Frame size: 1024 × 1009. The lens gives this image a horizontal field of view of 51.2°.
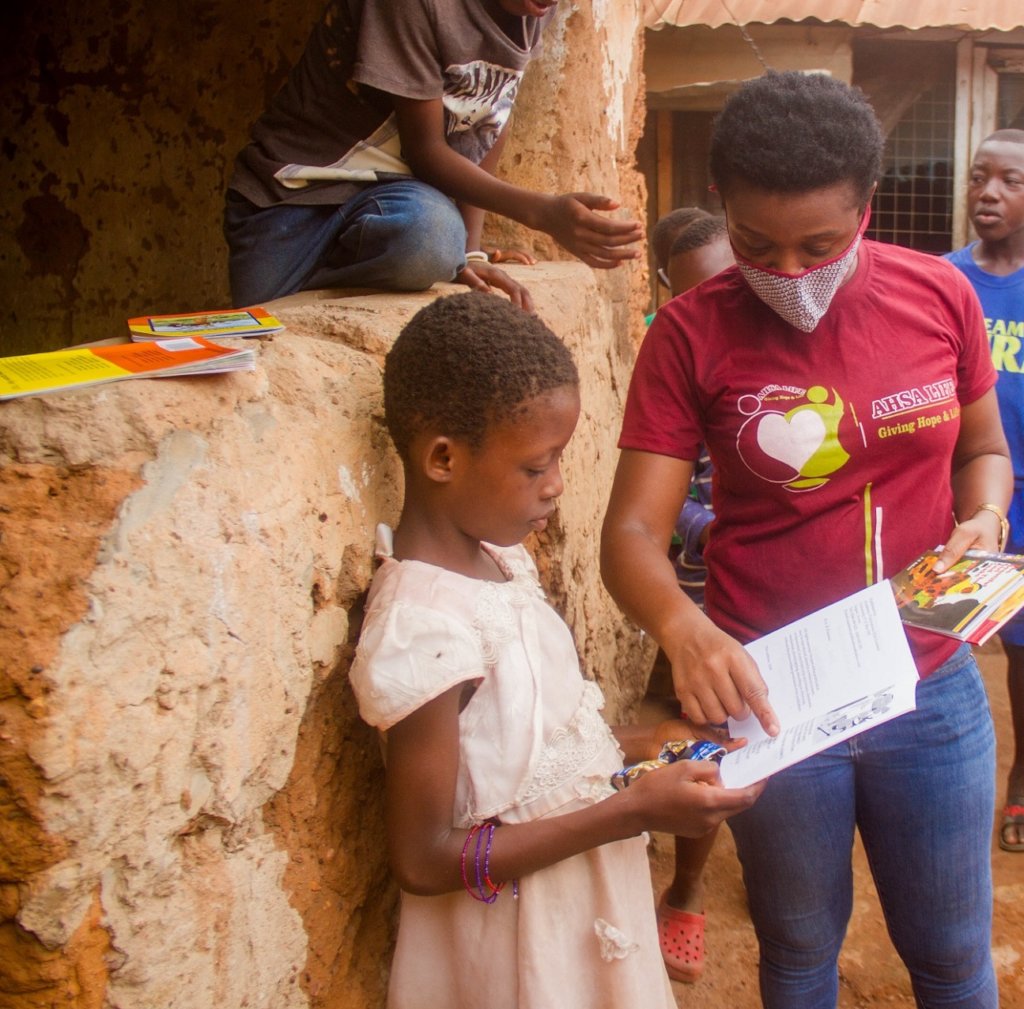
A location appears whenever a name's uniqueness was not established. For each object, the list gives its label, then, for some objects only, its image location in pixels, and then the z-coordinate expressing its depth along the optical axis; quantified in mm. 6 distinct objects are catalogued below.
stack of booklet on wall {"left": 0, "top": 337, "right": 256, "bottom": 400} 1160
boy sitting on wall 2217
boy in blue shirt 3332
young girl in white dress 1398
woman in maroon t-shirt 1609
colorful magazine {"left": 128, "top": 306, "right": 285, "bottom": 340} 1614
